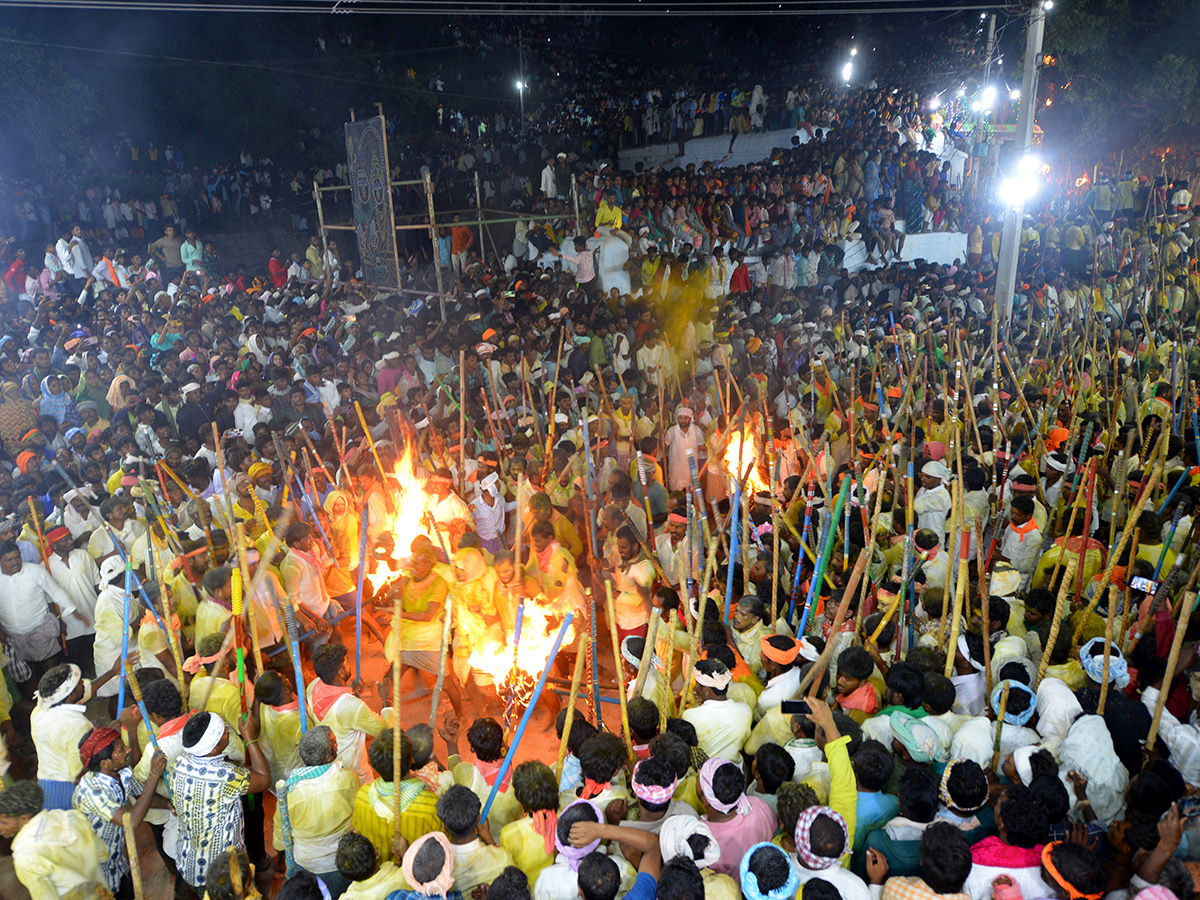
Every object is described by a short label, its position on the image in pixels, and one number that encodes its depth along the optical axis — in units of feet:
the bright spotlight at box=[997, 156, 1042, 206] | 33.40
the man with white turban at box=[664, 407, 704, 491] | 25.53
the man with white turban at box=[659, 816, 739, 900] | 9.82
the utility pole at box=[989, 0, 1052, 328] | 32.60
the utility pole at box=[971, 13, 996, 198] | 61.31
